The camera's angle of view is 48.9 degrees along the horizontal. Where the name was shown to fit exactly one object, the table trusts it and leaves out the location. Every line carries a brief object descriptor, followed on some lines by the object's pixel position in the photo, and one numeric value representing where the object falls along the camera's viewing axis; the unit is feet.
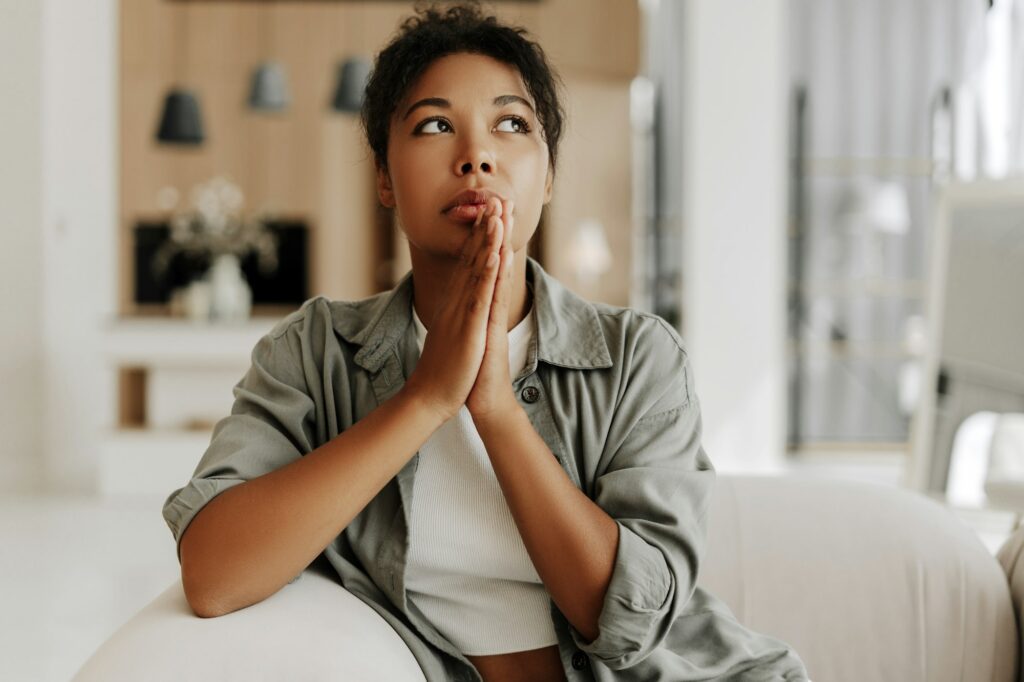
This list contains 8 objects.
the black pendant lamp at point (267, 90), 17.75
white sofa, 4.51
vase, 17.70
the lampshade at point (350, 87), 16.06
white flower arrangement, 18.75
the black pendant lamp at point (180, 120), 17.10
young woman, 3.42
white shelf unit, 17.01
